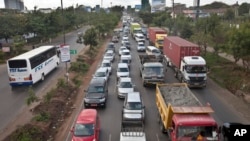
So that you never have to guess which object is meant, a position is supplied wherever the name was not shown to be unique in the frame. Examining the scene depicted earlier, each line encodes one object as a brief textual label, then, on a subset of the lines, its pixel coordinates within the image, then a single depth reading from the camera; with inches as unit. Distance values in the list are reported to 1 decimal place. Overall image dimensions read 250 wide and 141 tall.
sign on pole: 1037.8
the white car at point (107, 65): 1321.9
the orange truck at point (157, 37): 1965.2
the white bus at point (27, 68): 1053.2
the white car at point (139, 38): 2357.3
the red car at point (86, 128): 604.1
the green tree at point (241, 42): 1133.8
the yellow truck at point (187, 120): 529.3
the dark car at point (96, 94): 857.5
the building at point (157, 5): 5778.1
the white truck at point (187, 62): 1047.0
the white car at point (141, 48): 2001.7
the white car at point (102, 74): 1132.5
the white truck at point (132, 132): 589.9
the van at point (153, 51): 1611.8
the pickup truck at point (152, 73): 1072.2
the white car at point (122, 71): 1196.4
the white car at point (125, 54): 1537.8
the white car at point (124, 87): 957.2
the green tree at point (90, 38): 1832.1
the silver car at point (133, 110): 730.8
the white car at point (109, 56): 1541.2
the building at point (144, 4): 6273.1
